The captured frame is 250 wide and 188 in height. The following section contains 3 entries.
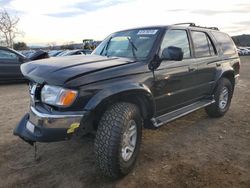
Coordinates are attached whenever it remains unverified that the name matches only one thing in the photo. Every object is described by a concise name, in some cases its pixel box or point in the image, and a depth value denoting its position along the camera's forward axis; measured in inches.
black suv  79.7
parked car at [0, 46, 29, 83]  275.1
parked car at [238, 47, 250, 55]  1352.8
